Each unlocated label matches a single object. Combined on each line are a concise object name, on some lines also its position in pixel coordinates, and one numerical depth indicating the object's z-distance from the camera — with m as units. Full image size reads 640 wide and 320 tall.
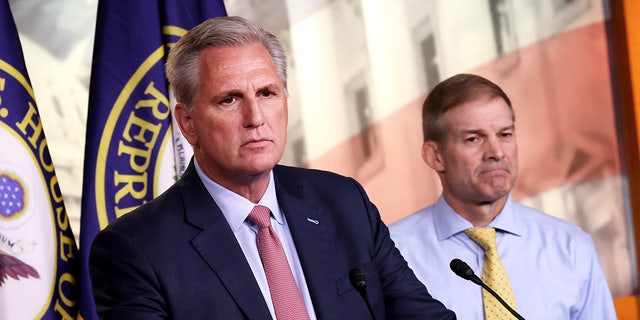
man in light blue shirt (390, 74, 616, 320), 6.09
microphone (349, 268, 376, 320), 3.68
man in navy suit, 3.57
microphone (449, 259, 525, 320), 4.07
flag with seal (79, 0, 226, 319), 6.60
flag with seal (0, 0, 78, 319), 6.20
